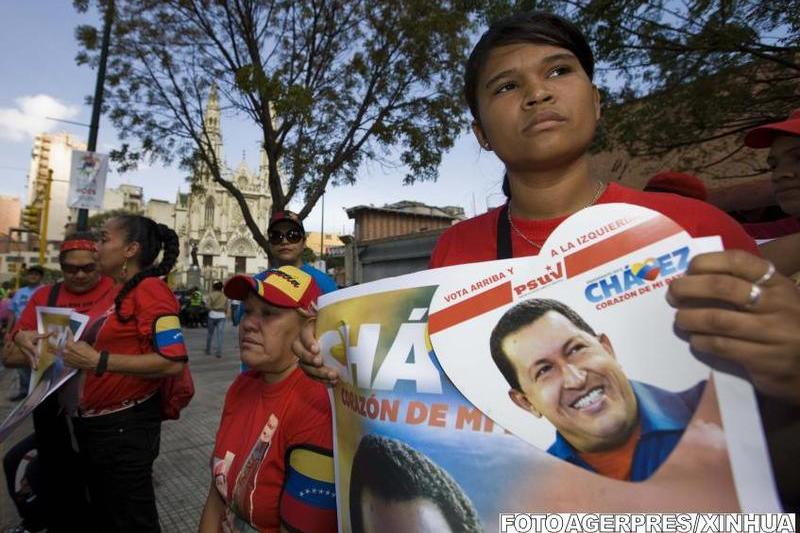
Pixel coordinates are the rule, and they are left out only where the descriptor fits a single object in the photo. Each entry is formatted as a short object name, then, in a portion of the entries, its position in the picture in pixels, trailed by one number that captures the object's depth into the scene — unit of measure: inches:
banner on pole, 315.3
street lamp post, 321.0
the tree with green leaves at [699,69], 172.1
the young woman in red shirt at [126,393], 89.0
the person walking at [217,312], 440.1
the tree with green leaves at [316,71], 318.0
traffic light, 509.0
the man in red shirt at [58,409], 102.6
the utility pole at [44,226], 420.9
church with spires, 2564.0
